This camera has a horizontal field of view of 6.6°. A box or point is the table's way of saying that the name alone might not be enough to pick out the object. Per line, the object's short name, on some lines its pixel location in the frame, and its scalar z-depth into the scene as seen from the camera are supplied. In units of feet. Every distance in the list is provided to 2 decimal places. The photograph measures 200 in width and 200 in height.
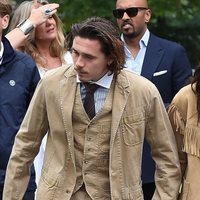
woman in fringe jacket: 34.23
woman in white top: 46.27
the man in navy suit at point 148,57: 44.92
